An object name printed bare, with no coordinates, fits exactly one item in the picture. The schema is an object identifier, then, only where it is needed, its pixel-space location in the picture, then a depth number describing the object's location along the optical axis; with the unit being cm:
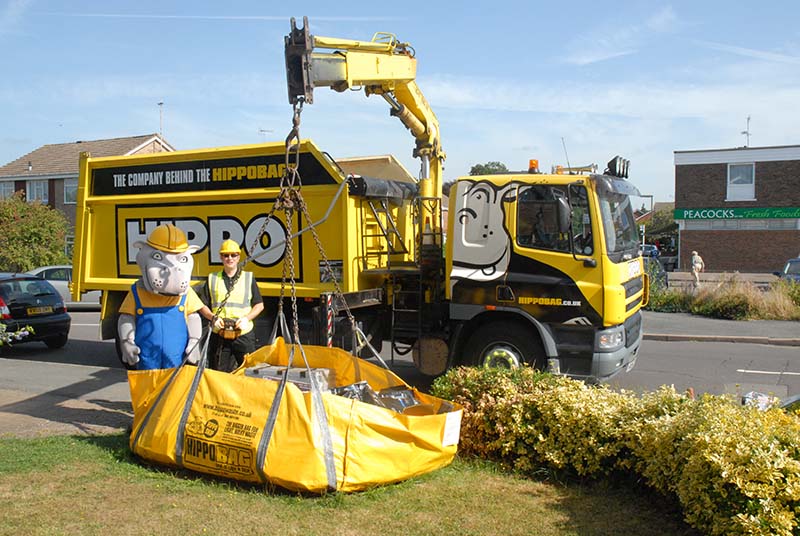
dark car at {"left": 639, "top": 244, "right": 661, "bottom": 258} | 3830
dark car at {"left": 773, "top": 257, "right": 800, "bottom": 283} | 1940
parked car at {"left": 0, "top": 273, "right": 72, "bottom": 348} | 1166
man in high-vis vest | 650
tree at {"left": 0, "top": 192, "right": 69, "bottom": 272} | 2633
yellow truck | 720
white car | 1969
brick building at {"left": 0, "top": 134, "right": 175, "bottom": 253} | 3672
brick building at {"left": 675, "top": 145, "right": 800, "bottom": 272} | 3575
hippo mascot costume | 588
